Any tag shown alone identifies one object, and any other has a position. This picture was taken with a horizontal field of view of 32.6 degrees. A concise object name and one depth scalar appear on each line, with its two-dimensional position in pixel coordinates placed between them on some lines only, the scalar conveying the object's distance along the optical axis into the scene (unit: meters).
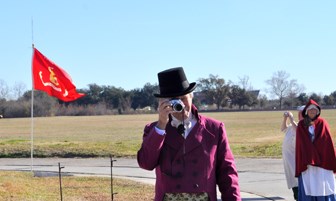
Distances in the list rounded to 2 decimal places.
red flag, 15.26
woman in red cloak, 7.84
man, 3.47
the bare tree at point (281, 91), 143.75
